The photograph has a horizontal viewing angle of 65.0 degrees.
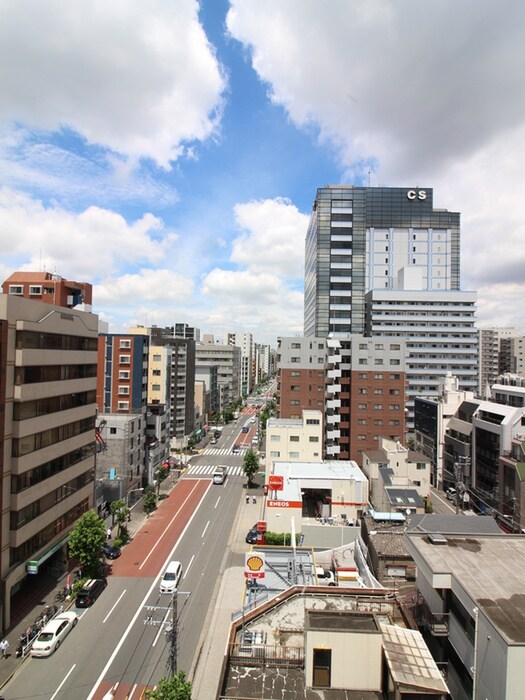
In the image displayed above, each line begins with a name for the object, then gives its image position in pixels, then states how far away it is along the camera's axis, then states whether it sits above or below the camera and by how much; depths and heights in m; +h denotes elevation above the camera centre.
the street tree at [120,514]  39.56 -15.53
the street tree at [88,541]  29.88 -13.33
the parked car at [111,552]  35.94 -16.99
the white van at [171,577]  30.14 -16.55
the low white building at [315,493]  38.28 -13.00
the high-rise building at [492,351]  152.75 +5.54
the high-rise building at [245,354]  176.82 +3.16
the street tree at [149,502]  46.18 -16.08
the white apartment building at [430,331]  87.50 +7.23
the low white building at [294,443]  52.50 -10.35
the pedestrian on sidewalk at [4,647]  22.83 -16.20
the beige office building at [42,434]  26.09 -5.62
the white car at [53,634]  22.91 -16.11
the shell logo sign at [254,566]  20.44 -10.22
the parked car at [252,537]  39.54 -16.98
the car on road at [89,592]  28.23 -16.60
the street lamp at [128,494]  47.38 -15.91
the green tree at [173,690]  16.12 -13.08
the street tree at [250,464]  57.56 -14.45
